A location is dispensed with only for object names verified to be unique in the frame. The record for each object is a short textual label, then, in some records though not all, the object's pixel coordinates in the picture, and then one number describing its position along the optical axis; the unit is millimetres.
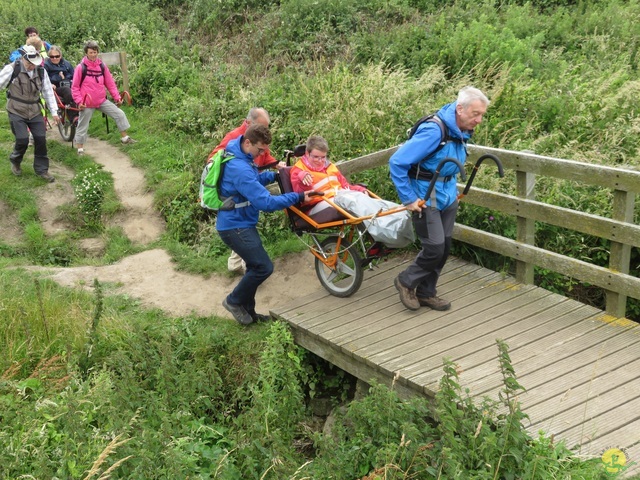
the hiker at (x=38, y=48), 12043
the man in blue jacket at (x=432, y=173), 6254
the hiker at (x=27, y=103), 11273
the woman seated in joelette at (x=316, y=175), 7199
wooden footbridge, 5457
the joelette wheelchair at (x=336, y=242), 7129
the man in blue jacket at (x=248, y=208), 6836
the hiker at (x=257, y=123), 7520
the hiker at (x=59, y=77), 13586
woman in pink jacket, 12867
